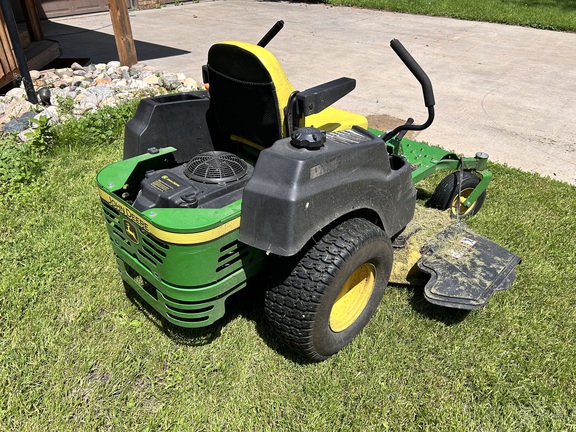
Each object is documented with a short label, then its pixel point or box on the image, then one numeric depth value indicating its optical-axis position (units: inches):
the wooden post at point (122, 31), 233.6
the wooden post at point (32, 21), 272.1
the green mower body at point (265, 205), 69.4
